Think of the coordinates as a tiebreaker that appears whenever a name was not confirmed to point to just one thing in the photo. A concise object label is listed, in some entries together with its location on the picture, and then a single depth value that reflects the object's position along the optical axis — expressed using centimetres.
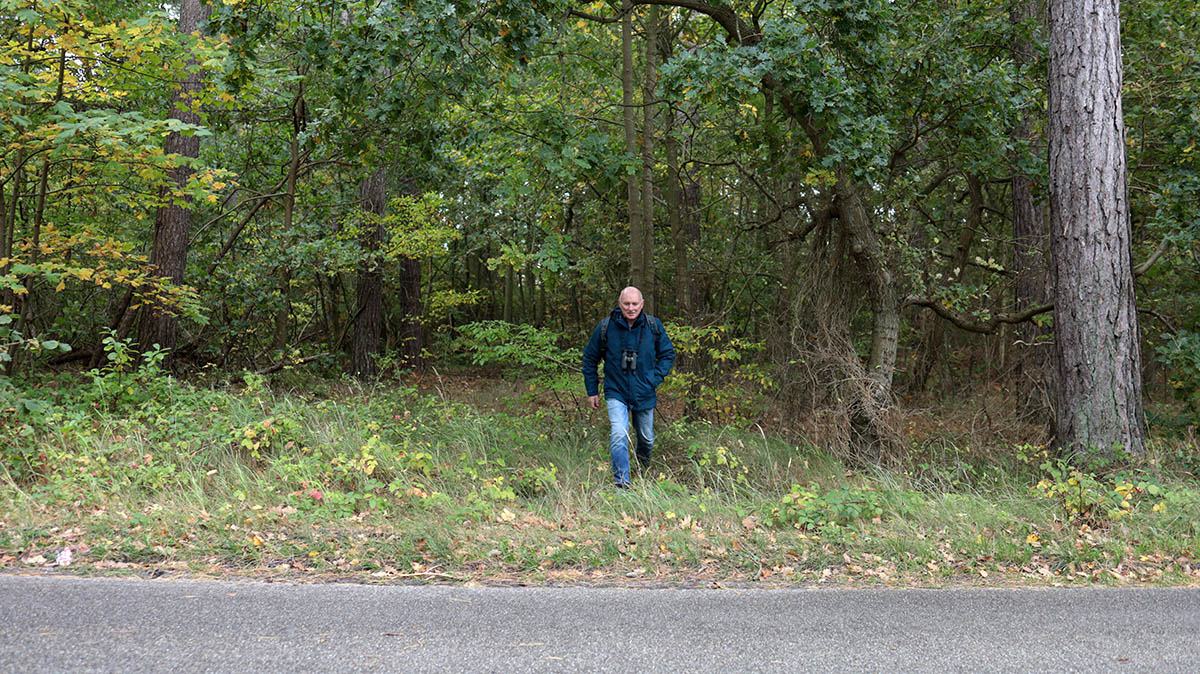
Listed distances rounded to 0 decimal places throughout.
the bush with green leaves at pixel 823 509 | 521
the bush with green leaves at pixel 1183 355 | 761
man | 674
